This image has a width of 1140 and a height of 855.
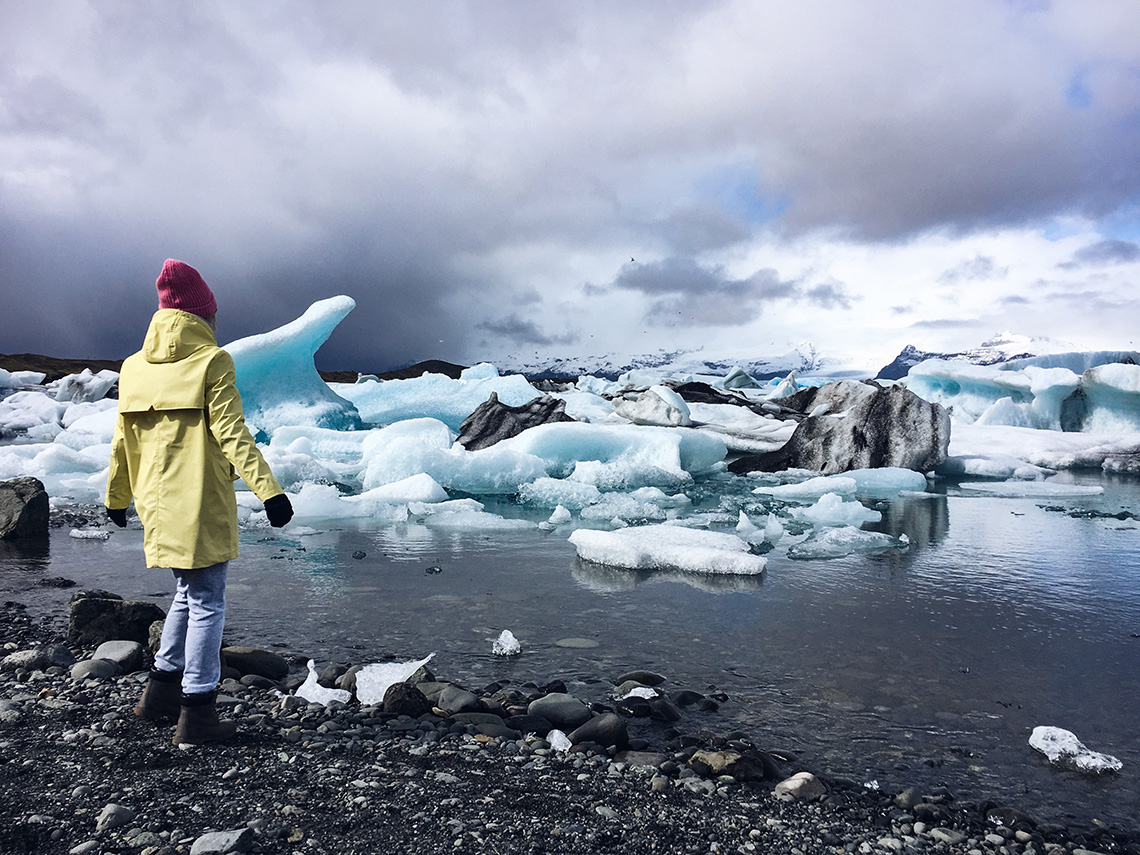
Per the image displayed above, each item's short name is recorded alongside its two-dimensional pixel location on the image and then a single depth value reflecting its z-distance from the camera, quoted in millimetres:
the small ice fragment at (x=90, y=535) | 5822
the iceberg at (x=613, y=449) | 9594
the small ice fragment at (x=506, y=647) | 3078
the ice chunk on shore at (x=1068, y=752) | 2174
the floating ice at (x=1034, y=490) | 8906
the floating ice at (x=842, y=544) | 5355
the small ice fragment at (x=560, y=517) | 6742
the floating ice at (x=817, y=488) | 8766
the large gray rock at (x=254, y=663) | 2801
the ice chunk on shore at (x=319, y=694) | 2551
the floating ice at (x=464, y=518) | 6508
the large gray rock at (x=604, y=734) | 2240
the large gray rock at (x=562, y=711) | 2381
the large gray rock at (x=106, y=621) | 3057
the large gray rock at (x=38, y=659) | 2727
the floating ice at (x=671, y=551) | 4602
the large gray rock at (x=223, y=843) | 1569
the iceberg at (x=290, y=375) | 12781
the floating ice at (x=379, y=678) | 2557
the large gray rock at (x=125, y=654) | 2758
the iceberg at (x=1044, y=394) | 13930
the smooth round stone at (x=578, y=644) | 3207
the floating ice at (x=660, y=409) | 14406
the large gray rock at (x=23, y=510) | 5715
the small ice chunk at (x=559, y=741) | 2213
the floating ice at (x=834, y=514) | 6926
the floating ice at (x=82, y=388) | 25578
